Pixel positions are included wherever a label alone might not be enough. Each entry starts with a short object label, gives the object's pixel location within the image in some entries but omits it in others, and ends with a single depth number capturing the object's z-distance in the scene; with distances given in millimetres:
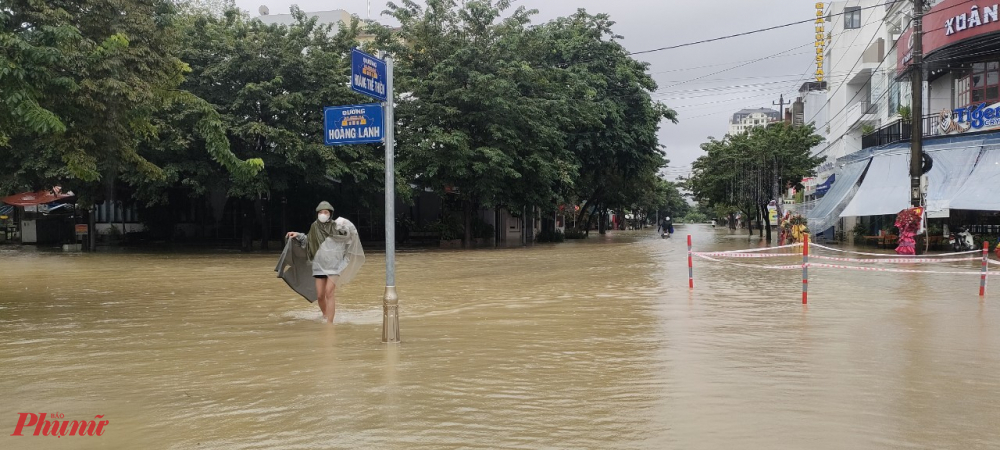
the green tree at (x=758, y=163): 45312
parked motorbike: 27234
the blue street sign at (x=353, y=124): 8172
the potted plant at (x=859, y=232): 35375
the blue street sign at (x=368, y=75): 7785
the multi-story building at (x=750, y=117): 172125
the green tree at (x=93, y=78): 9789
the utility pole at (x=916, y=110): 23281
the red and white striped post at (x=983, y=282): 12805
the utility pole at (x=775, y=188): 43031
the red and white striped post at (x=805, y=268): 12038
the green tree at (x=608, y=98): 37094
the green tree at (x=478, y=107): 29469
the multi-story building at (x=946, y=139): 26375
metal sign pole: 8133
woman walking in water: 9945
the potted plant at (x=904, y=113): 30722
